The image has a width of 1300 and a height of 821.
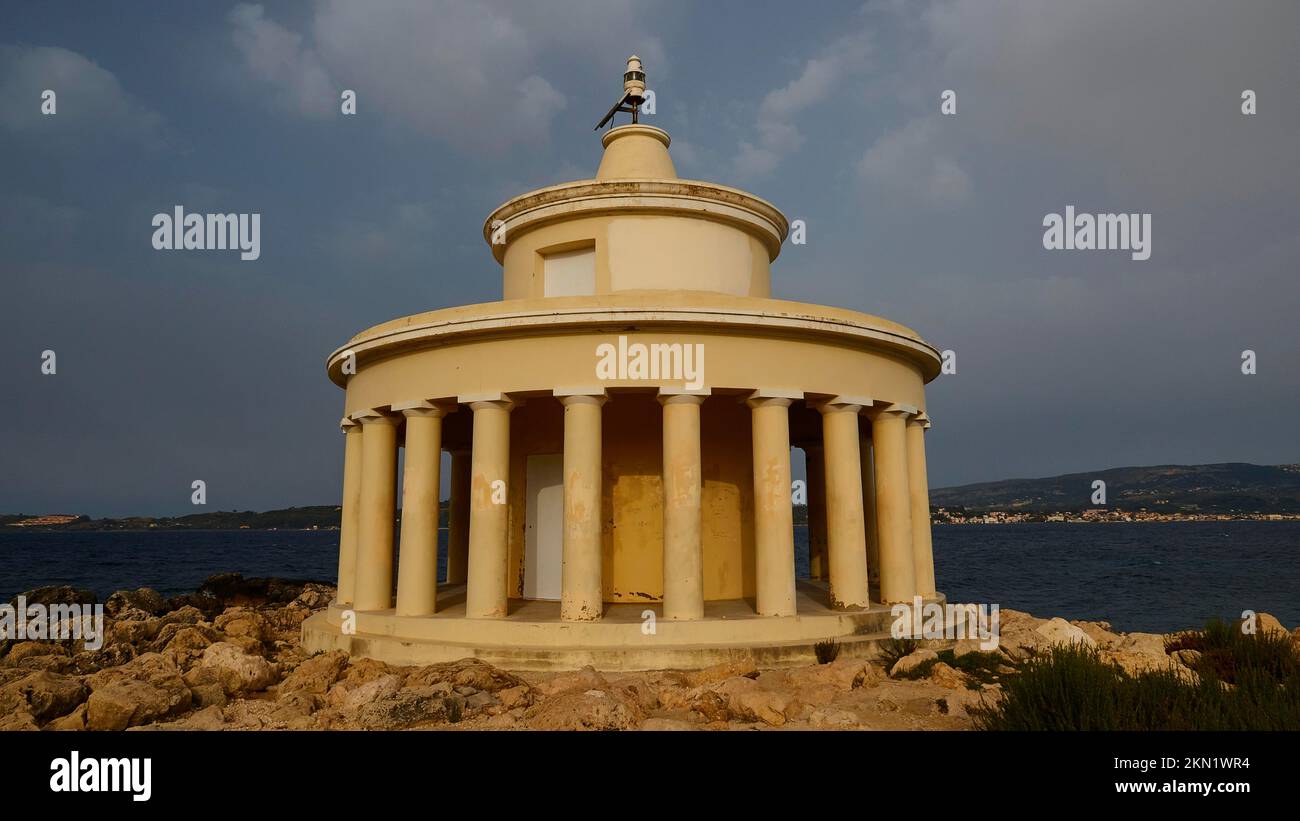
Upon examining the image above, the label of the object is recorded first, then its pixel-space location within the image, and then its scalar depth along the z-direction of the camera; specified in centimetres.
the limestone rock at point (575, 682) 1030
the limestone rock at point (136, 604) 2394
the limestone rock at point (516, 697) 995
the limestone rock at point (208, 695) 1059
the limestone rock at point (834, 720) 854
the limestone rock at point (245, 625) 1625
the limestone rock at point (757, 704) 909
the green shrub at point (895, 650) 1202
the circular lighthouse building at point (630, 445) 1227
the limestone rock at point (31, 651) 1439
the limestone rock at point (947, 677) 1034
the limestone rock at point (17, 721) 935
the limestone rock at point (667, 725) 847
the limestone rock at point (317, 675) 1144
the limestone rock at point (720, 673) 1074
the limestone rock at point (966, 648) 1186
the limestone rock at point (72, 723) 952
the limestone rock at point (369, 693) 967
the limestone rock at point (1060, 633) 1163
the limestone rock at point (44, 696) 990
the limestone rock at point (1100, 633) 1421
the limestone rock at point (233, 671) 1149
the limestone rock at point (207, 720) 948
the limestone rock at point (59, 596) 2920
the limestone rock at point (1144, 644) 1141
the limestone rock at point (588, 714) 880
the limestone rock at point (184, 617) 1839
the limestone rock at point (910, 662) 1113
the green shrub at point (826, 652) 1193
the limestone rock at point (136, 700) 957
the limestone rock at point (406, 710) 905
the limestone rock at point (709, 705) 934
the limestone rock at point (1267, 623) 1490
